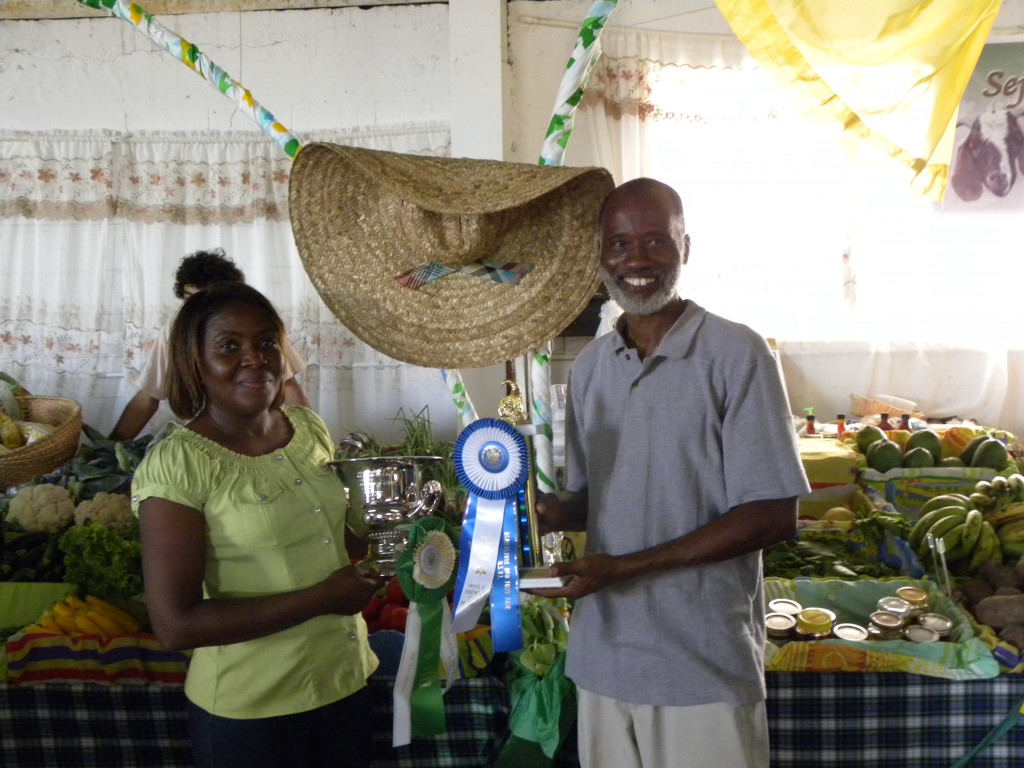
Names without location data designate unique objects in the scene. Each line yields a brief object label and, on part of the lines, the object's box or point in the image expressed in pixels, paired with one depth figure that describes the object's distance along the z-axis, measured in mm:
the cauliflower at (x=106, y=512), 2465
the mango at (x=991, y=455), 3182
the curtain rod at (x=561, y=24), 4406
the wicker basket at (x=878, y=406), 4368
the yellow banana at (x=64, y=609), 2039
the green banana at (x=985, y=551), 2434
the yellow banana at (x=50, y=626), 1978
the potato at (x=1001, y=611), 1979
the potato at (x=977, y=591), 2217
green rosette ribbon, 1445
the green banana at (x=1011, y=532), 2467
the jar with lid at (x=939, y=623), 1967
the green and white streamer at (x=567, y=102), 1747
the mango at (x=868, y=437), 3395
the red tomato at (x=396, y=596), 2240
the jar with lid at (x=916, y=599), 2080
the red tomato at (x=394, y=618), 2096
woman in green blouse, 1234
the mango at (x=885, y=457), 3213
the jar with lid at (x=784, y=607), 2066
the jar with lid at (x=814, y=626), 1951
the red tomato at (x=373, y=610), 2172
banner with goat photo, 4438
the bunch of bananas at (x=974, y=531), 2447
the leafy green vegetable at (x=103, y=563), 2143
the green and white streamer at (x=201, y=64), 1938
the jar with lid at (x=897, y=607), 2029
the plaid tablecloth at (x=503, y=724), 1877
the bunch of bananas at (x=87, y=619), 1993
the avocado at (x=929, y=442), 3295
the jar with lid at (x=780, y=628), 1949
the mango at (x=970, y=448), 3277
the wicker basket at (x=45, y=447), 3023
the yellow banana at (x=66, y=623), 1999
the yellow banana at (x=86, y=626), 1988
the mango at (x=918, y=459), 3178
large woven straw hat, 1557
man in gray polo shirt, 1236
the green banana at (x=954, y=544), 2461
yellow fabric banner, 1448
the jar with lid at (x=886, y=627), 1969
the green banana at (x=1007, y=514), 2533
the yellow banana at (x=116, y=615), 2078
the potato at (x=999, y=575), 2246
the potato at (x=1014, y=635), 1885
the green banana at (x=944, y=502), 2754
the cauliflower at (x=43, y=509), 2562
